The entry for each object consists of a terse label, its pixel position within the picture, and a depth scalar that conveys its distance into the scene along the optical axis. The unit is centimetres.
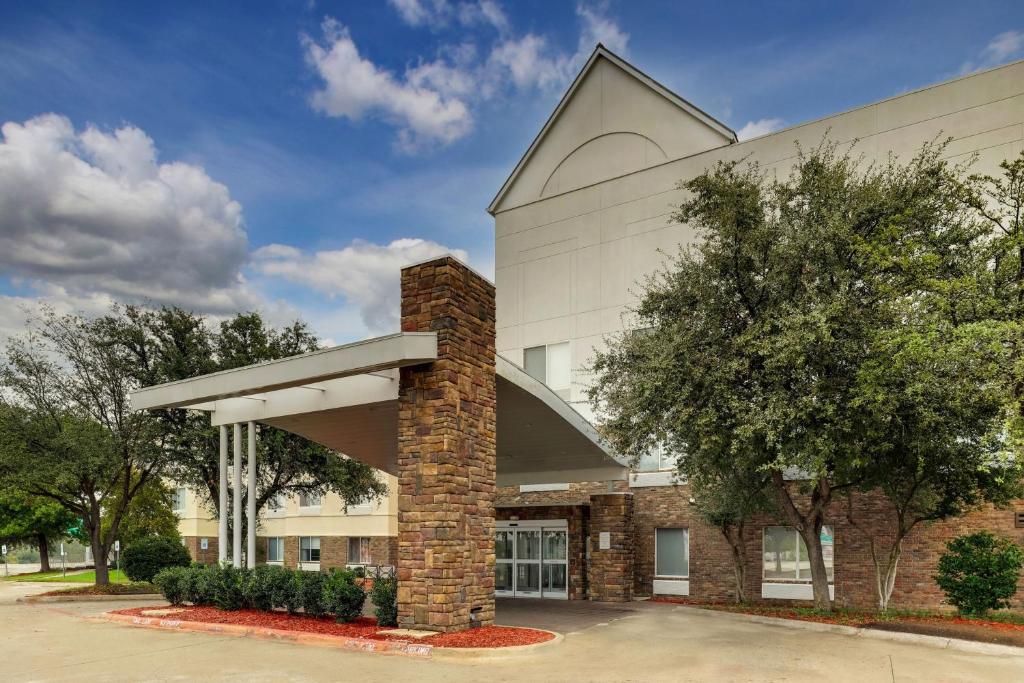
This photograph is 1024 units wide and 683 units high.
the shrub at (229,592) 1688
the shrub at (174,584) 1769
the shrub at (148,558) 2945
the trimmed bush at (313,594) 1523
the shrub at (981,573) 1858
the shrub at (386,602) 1384
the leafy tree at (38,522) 4616
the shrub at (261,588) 1620
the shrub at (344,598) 1478
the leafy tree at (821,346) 1459
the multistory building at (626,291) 2269
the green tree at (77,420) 2481
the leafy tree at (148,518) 3838
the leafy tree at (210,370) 2581
